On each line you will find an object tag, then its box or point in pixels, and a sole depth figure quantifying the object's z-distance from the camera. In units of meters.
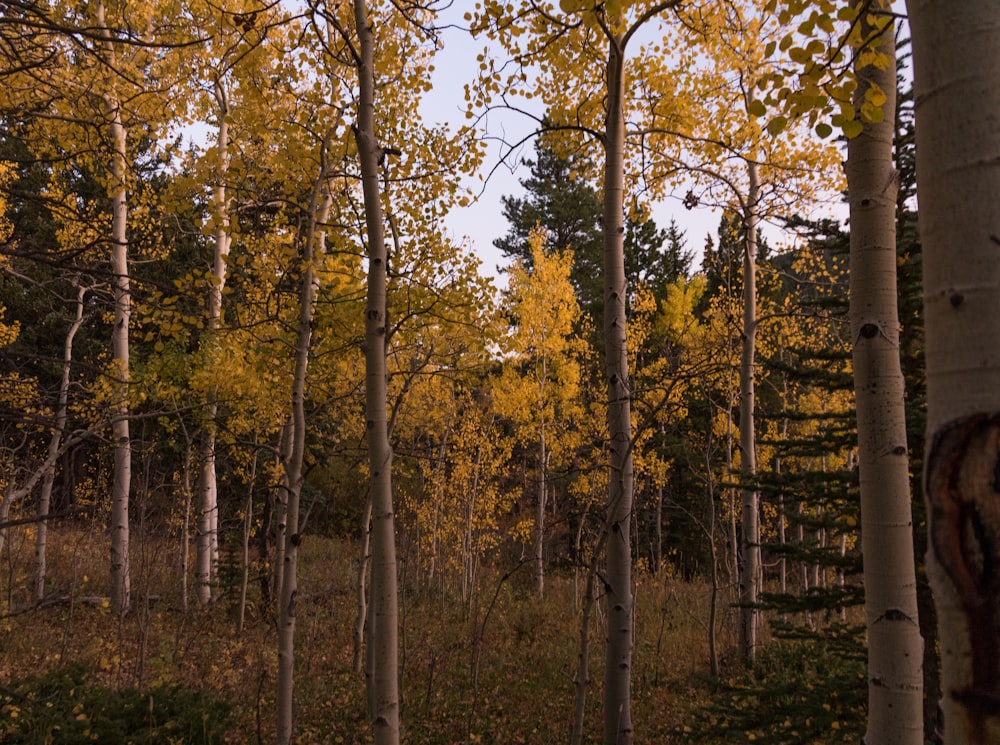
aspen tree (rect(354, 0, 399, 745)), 3.21
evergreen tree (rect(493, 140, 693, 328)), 21.02
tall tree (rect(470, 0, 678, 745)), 3.42
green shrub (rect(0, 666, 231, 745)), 4.20
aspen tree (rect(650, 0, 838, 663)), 5.95
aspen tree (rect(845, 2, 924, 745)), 1.86
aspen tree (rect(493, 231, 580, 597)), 13.79
